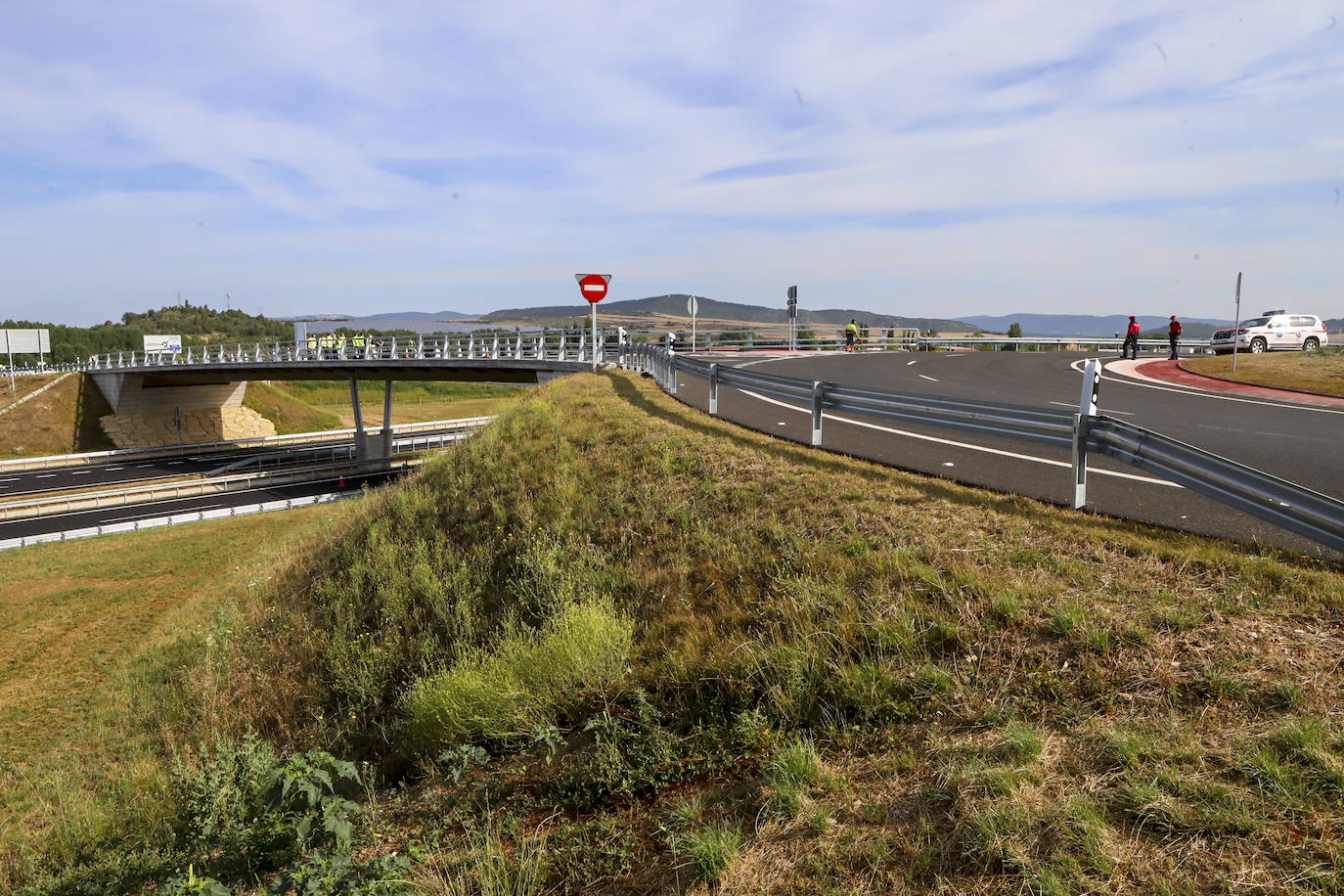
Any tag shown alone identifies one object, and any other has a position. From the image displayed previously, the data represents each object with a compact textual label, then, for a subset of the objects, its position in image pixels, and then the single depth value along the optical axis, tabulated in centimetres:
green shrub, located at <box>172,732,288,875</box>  448
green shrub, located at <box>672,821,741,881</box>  341
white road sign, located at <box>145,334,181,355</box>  8509
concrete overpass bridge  3562
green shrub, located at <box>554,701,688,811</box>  439
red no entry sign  2511
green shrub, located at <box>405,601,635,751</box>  546
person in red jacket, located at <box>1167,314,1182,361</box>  2950
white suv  3047
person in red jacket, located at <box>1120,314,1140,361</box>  3148
